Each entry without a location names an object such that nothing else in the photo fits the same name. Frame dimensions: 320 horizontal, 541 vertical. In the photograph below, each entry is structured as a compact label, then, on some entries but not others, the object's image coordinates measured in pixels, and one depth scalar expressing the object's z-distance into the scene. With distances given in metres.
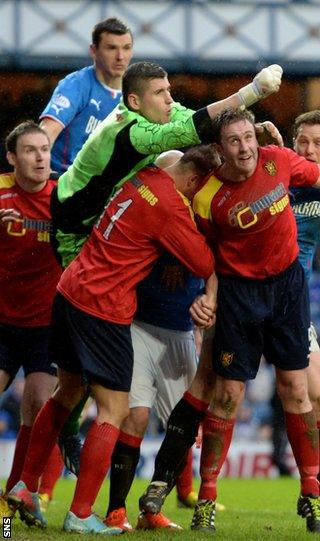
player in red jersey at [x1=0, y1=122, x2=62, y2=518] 16.30
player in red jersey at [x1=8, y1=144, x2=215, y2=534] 13.73
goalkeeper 13.37
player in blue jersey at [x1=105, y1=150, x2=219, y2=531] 14.83
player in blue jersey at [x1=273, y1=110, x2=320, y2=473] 16.12
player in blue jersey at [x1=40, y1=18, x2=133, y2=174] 17.41
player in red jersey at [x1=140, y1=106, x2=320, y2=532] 14.29
